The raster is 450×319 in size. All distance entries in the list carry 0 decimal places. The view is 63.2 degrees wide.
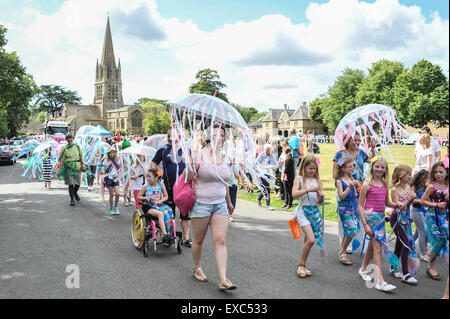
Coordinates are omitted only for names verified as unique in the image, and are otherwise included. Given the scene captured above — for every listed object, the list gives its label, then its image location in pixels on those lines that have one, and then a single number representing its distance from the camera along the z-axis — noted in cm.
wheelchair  601
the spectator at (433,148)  845
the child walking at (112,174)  950
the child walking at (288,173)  1061
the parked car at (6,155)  2642
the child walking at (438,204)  468
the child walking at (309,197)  515
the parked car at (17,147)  3582
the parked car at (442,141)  3968
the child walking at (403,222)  484
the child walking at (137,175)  880
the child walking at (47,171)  1457
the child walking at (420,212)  529
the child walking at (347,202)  550
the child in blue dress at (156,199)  604
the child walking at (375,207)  469
